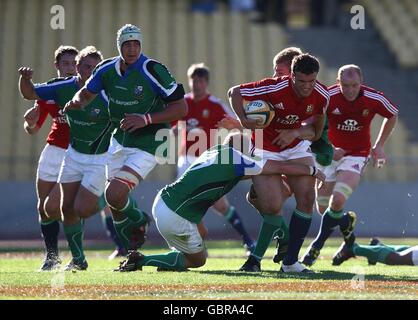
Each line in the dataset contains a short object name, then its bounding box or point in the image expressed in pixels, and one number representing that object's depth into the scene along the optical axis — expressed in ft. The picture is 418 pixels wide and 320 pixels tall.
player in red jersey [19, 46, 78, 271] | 38.37
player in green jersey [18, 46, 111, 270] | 36.37
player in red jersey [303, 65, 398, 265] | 39.14
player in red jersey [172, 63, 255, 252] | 47.32
